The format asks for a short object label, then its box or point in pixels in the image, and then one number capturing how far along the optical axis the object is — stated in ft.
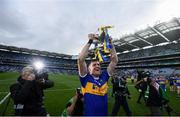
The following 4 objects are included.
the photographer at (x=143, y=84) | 9.75
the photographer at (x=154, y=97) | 8.94
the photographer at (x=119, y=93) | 11.70
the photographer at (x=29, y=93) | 5.05
